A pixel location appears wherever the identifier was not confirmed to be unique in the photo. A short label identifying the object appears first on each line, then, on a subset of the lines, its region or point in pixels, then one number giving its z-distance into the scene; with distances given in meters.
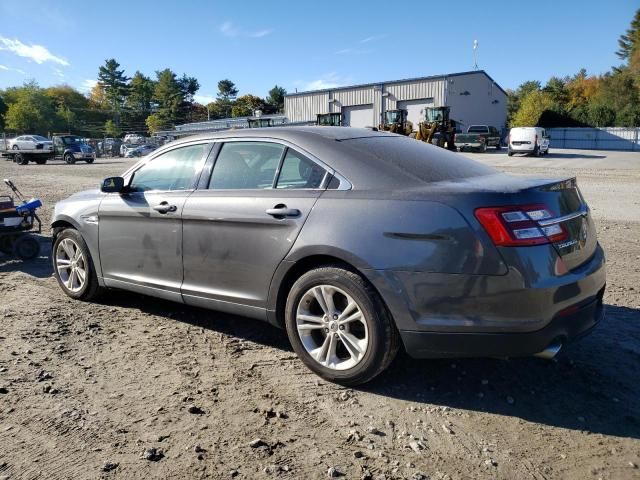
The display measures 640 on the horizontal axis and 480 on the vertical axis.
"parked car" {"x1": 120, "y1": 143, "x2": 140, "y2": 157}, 51.61
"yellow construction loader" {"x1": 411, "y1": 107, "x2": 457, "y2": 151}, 32.62
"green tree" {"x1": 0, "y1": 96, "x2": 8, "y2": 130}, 97.50
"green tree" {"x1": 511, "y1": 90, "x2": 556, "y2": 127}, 59.19
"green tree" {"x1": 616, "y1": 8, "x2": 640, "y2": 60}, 82.50
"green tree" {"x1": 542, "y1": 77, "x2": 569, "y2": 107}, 77.44
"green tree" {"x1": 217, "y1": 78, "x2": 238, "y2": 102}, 117.94
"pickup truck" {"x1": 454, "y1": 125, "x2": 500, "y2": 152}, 37.88
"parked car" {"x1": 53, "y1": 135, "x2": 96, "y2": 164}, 38.12
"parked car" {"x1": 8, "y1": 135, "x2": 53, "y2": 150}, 37.41
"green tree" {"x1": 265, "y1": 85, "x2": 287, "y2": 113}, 108.77
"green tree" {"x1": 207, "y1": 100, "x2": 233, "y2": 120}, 114.00
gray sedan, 2.89
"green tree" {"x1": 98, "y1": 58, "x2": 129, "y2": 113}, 117.12
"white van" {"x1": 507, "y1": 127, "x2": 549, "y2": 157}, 34.19
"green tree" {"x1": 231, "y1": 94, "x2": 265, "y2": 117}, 102.44
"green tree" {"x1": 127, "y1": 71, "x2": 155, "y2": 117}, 115.81
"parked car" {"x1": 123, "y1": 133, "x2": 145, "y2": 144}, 59.23
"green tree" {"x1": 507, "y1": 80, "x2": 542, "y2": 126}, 79.56
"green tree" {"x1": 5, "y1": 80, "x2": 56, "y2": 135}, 89.81
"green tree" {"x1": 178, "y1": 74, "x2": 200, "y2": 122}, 111.39
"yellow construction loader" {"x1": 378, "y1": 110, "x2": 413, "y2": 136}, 35.97
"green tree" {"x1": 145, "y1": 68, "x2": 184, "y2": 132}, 107.06
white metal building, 47.59
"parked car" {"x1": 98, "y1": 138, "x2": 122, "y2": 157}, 54.88
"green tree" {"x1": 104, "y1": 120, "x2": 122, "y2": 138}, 109.25
